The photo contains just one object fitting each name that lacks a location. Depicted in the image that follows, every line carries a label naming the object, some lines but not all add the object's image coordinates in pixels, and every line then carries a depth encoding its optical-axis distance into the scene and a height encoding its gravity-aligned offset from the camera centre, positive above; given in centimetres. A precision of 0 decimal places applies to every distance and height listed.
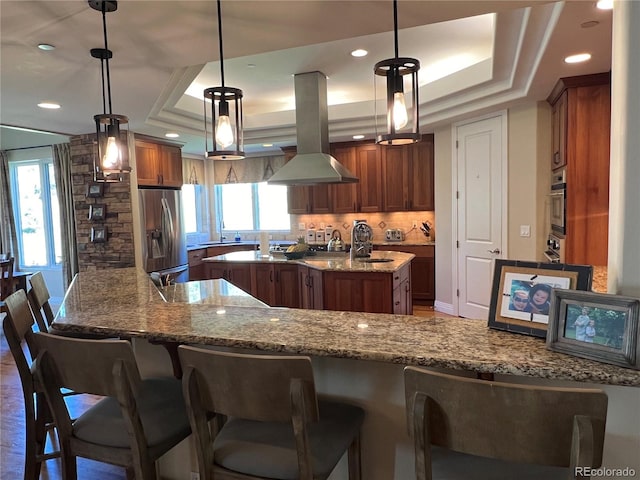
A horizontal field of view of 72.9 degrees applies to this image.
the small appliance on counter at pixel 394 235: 688 -41
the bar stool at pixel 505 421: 92 -48
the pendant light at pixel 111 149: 222 +35
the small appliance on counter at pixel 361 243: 482 -36
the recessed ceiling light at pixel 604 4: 227 +106
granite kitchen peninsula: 122 -43
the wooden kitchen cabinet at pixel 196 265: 692 -80
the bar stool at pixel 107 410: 134 -71
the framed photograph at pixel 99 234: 556 -20
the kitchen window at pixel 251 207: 812 +12
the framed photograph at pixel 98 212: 551 +8
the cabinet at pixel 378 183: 647 +41
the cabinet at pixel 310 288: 444 -81
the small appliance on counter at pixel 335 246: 564 -46
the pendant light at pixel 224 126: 197 +42
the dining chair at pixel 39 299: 245 -46
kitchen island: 413 -72
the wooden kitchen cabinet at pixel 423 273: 636 -95
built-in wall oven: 383 +1
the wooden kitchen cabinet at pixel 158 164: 561 +72
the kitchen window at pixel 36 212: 703 +13
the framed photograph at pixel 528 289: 133 -27
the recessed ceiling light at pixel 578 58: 312 +107
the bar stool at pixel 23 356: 178 -57
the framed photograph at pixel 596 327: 113 -34
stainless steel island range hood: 474 +81
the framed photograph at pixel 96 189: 548 +37
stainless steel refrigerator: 558 -23
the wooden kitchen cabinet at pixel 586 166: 365 +33
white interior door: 504 -1
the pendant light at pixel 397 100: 163 +42
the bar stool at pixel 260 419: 113 -56
